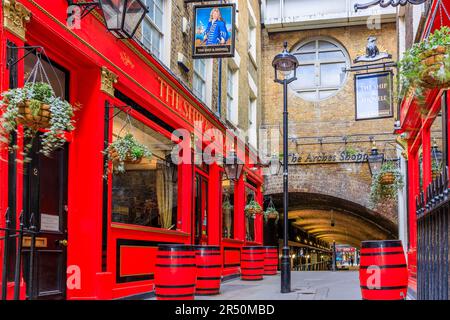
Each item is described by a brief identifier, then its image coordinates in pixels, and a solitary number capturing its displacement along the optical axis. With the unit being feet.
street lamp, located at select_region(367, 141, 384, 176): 55.88
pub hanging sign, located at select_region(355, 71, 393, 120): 47.88
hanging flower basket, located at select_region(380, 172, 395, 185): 40.83
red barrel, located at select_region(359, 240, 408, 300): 19.44
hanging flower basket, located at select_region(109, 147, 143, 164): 24.44
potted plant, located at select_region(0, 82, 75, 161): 16.42
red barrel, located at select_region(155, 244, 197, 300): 22.44
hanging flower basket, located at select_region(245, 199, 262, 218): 54.80
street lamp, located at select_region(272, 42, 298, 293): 32.78
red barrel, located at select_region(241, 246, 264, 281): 43.50
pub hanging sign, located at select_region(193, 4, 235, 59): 37.52
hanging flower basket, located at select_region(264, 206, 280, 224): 61.82
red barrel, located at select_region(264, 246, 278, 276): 51.93
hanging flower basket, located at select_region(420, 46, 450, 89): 14.71
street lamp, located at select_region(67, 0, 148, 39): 23.82
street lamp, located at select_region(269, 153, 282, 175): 68.28
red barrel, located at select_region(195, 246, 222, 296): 31.01
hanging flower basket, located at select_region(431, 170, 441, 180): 26.75
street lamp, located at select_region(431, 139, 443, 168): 25.71
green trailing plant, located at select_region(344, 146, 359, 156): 65.00
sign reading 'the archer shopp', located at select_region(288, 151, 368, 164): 64.85
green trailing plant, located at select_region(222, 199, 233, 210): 50.78
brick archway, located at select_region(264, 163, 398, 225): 64.08
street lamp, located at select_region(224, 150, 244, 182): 46.24
